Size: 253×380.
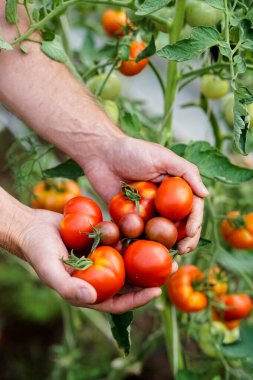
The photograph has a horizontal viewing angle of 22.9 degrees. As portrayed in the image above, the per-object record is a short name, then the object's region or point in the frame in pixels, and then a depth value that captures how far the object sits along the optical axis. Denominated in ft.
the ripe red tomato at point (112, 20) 5.86
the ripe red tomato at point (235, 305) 5.27
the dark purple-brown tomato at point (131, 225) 3.84
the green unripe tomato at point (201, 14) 4.27
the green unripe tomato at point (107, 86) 4.99
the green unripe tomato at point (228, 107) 4.93
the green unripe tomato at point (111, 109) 4.95
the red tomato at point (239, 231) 5.13
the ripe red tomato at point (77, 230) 3.92
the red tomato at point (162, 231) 3.79
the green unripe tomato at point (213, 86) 4.88
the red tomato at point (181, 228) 4.05
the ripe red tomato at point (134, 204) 4.00
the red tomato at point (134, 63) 4.77
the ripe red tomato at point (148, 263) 3.65
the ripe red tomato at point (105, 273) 3.57
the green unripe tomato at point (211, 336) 5.28
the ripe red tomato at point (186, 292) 4.96
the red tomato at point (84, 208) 4.04
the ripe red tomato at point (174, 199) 3.85
